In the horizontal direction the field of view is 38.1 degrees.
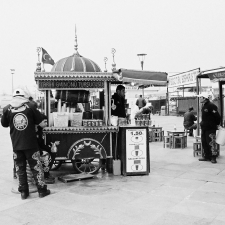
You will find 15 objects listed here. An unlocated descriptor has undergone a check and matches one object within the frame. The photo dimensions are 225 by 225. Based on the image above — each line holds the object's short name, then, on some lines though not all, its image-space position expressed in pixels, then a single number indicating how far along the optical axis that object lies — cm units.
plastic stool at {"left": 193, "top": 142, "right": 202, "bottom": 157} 916
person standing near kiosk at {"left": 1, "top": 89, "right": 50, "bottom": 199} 522
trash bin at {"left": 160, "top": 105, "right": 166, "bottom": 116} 3374
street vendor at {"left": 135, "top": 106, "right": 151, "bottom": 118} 1424
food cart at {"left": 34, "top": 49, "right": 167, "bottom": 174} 656
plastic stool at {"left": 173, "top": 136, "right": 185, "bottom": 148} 1078
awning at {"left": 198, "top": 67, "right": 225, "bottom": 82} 909
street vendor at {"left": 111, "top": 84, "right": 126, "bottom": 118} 742
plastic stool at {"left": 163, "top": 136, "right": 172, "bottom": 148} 1106
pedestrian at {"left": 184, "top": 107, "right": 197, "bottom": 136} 1327
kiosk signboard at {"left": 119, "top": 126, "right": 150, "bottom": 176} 684
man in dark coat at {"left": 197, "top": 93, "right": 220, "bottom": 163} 796
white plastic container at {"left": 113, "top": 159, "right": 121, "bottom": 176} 690
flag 786
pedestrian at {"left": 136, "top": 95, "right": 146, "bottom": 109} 1564
